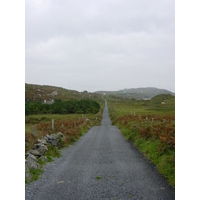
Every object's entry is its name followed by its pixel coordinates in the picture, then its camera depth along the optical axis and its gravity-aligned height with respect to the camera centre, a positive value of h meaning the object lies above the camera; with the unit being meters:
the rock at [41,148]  9.54 -2.07
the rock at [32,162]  7.48 -2.12
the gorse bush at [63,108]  65.18 -2.55
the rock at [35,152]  8.89 -2.08
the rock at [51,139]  11.72 -2.10
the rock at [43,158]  8.70 -2.28
